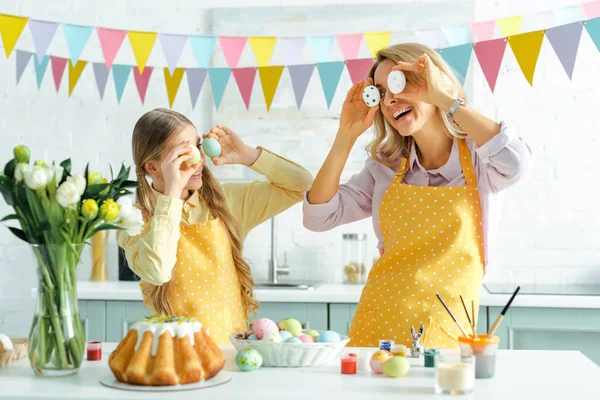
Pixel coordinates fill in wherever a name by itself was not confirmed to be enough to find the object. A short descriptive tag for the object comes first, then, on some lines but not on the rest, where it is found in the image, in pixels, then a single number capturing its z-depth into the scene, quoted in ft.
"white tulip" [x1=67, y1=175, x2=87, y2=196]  4.73
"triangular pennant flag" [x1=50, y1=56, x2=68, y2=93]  10.66
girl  5.89
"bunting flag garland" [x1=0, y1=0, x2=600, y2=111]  8.05
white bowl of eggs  5.03
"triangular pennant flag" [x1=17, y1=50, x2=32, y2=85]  10.80
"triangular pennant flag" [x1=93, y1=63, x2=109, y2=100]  10.80
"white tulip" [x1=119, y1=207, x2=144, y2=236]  4.95
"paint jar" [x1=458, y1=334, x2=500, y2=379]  4.74
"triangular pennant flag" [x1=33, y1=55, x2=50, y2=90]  10.80
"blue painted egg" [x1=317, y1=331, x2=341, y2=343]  5.15
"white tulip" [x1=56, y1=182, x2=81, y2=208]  4.64
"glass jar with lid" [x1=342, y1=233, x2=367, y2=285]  10.85
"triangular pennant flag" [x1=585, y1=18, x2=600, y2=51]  7.66
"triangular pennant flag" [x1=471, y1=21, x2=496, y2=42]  8.97
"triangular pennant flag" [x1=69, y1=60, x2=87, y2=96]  10.57
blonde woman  6.11
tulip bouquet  4.75
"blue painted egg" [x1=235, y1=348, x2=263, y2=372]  4.93
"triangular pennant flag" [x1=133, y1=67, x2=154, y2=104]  10.46
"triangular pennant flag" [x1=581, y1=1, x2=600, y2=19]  8.17
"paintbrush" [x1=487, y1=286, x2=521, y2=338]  4.81
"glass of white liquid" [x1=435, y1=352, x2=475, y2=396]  4.34
